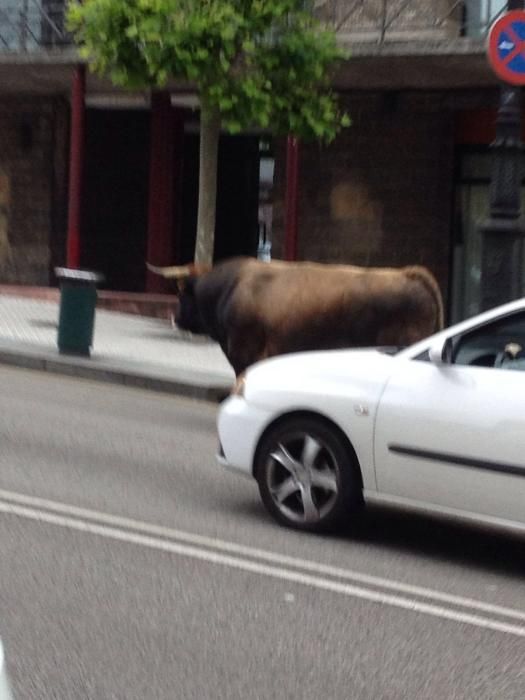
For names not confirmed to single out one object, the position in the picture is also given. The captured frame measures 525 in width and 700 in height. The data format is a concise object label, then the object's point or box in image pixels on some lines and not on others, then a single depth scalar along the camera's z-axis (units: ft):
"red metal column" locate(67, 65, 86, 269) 72.13
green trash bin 55.06
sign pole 43.62
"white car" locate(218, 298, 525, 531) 25.72
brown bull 42.55
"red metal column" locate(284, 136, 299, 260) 71.92
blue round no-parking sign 42.29
